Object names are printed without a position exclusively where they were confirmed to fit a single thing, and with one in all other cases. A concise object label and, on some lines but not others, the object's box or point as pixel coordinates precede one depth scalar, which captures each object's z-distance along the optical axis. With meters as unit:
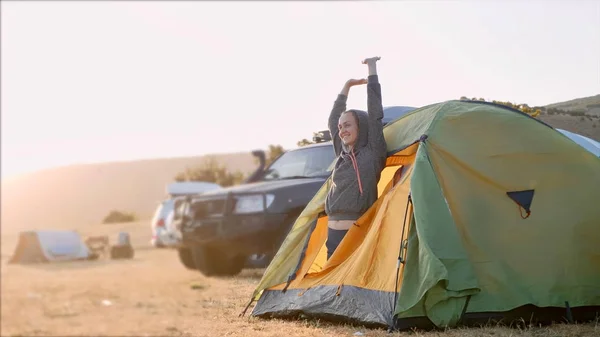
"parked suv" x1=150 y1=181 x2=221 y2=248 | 19.56
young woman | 7.11
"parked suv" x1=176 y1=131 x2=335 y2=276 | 10.15
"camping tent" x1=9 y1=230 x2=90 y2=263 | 14.53
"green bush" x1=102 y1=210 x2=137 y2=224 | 44.78
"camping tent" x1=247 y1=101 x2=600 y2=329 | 6.24
